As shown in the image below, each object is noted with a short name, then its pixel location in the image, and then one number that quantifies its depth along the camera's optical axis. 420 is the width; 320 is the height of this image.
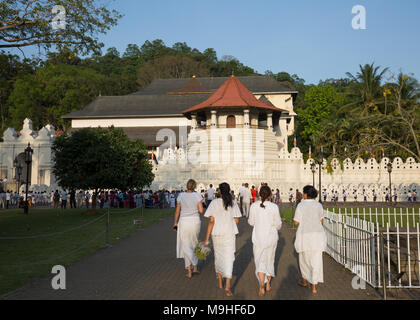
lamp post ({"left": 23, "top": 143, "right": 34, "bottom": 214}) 24.53
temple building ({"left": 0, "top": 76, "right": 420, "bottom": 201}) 30.38
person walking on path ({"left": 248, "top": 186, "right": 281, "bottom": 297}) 6.73
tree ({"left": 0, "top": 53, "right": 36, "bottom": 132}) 13.93
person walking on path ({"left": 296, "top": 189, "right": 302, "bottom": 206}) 18.61
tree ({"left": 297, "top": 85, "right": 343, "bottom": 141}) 58.80
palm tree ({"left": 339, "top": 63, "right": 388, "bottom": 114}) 42.75
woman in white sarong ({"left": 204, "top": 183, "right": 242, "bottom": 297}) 6.89
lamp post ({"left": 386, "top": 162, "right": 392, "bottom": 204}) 27.13
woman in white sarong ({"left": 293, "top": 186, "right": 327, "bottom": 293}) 6.94
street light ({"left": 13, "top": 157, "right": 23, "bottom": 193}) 38.94
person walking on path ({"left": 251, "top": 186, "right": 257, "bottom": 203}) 21.77
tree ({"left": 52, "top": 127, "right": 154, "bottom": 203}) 20.34
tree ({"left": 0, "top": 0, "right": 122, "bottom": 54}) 12.48
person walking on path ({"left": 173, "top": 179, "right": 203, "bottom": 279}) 7.94
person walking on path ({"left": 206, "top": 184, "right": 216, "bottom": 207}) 20.20
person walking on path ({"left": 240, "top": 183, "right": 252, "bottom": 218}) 18.50
